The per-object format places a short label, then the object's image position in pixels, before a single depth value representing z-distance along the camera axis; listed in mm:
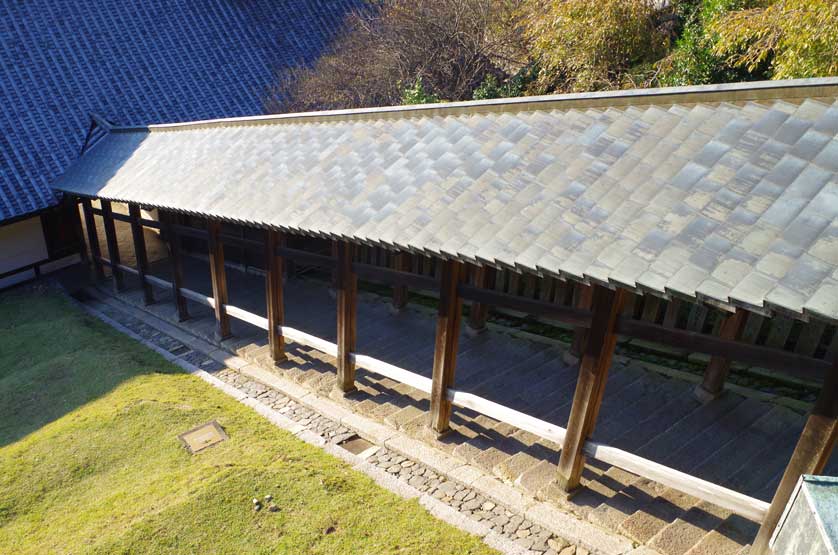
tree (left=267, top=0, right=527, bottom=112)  15188
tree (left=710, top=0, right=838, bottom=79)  7402
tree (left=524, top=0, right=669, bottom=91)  11414
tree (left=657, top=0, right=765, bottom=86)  10477
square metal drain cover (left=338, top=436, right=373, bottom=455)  6871
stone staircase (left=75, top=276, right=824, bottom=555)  5344
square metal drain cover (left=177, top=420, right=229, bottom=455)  6812
